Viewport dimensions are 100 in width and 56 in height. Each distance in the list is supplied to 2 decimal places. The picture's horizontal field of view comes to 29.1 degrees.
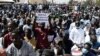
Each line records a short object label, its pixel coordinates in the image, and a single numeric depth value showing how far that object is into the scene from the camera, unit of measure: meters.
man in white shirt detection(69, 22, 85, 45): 5.51
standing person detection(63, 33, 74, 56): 4.51
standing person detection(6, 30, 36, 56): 3.55
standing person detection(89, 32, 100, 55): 4.48
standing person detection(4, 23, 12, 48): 4.18
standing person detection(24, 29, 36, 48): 4.51
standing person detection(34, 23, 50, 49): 4.89
